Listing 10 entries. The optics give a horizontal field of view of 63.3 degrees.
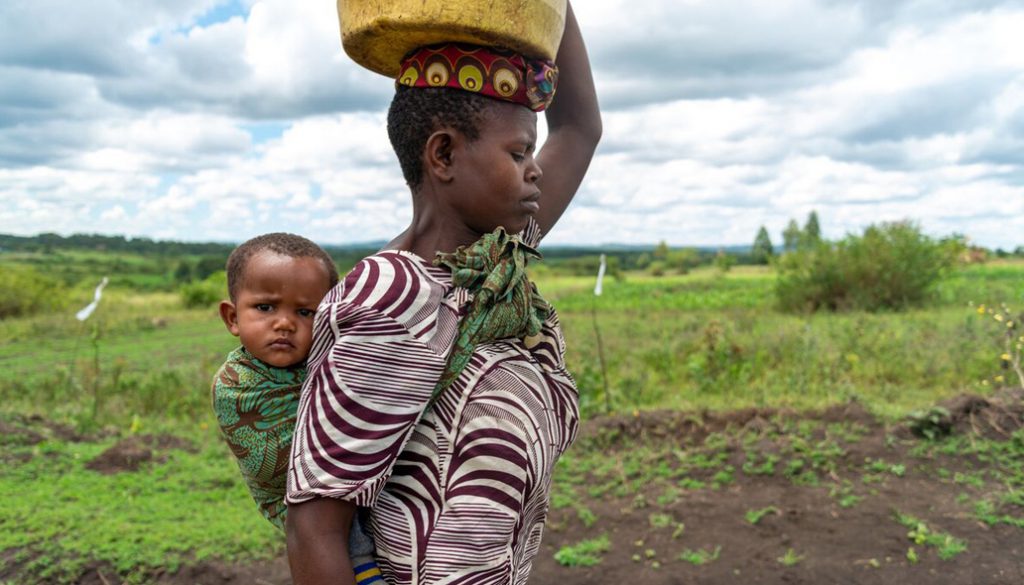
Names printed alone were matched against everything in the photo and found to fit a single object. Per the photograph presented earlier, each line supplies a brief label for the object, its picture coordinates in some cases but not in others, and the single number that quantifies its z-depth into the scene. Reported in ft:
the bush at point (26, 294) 58.03
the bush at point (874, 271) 50.03
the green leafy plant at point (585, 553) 13.35
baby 4.81
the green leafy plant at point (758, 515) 14.28
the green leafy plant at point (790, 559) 12.75
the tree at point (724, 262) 116.78
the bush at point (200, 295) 76.33
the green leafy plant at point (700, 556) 13.07
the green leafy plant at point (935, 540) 12.53
